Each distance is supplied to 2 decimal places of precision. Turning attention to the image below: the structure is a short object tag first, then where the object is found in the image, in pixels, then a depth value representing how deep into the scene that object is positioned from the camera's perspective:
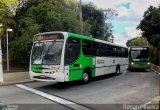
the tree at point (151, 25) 16.40
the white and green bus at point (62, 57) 7.08
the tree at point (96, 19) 20.57
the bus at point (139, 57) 14.65
